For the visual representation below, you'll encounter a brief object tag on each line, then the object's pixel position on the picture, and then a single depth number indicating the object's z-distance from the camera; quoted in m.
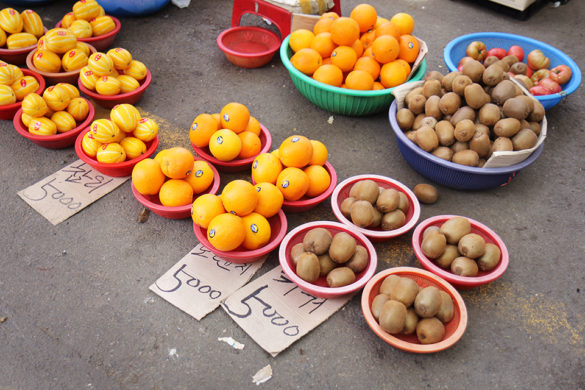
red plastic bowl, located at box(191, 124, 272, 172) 2.46
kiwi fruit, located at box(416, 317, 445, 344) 1.67
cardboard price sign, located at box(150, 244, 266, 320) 1.97
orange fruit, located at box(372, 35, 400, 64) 2.76
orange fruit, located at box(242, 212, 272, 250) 1.98
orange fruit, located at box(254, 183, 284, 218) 2.05
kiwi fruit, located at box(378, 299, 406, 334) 1.65
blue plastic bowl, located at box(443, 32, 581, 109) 3.01
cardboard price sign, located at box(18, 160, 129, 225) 2.38
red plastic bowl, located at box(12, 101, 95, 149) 2.54
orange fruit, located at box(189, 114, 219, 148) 2.37
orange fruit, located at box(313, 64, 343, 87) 2.81
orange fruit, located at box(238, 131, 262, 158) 2.46
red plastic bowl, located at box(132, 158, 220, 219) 2.17
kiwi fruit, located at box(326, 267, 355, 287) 1.85
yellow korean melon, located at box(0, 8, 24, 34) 3.12
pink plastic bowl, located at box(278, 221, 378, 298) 1.84
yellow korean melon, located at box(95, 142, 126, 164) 2.34
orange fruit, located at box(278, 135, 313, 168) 2.17
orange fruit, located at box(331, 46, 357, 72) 2.83
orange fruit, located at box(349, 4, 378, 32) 2.92
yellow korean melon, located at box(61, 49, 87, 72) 2.97
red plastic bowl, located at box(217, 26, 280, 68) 3.49
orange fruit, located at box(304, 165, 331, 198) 2.25
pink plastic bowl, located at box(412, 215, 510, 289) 1.88
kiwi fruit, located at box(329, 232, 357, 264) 1.88
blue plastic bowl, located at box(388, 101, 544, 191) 2.32
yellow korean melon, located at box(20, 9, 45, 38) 3.23
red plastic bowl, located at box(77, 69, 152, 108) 2.87
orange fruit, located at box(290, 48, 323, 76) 2.88
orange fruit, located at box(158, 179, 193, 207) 2.16
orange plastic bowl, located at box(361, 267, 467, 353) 1.66
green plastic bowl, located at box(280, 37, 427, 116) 2.80
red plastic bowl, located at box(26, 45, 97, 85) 2.94
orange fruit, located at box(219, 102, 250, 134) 2.38
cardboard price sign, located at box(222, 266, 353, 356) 1.86
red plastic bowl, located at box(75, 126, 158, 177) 2.38
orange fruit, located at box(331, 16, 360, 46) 2.80
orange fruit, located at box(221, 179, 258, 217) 1.92
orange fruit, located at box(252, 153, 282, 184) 2.18
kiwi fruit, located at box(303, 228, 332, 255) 1.90
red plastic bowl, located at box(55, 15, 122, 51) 3.35
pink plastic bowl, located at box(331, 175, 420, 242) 2.07
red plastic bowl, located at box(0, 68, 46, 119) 2.74
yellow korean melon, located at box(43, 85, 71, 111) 2.54
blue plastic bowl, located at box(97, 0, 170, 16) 3.92
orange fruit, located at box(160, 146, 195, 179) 2.08
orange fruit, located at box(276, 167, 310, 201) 2.13
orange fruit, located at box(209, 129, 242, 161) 2.32
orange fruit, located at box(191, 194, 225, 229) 1.96
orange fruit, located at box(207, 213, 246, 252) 1.86
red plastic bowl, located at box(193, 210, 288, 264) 1.99
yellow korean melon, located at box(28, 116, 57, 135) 2.52
